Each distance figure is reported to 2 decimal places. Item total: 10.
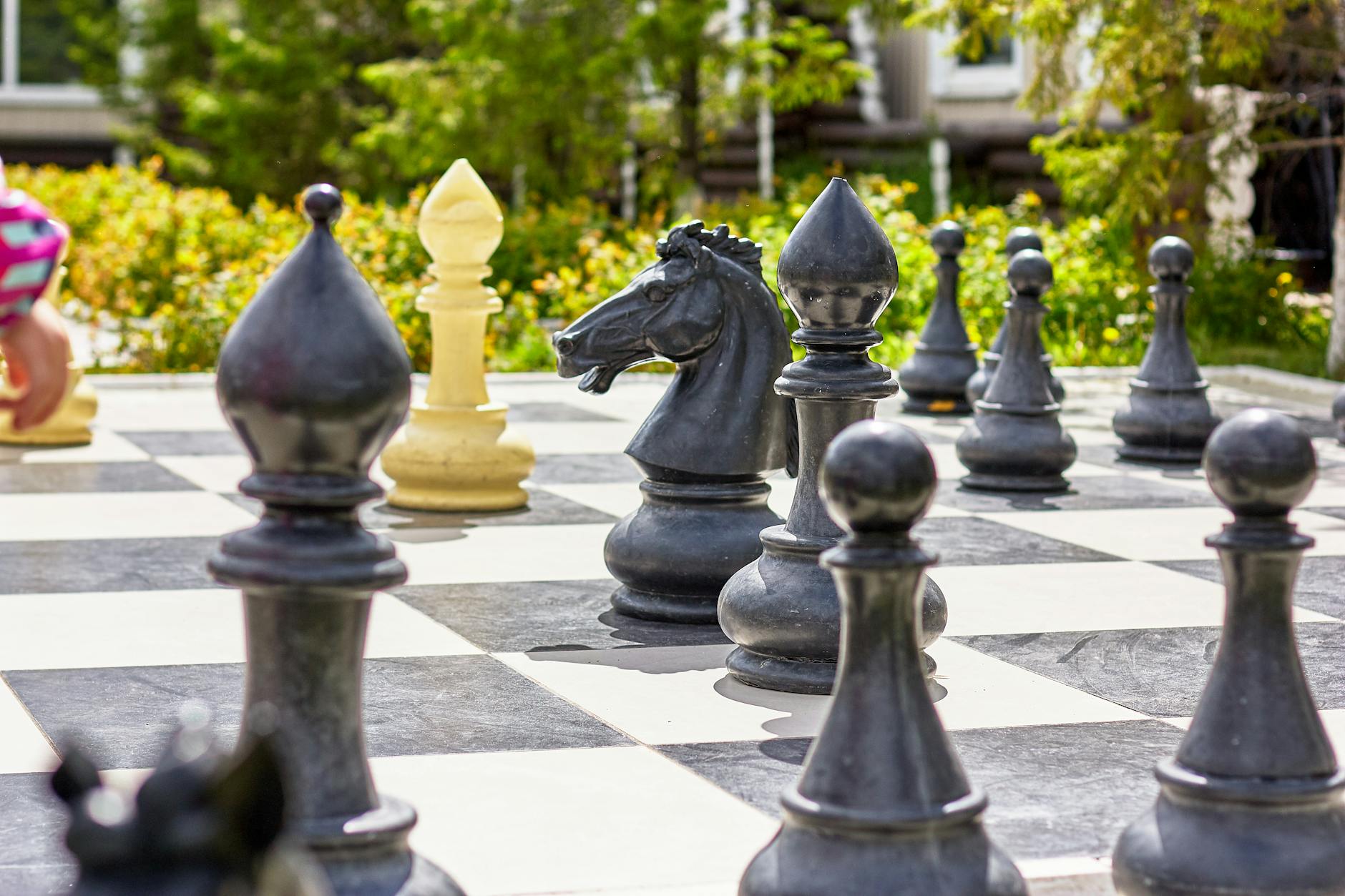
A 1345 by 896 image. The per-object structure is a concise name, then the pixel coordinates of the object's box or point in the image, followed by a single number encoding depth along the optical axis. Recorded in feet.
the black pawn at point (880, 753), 12.84
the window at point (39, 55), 117.65
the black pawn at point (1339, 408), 30.46
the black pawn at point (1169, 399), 37.84
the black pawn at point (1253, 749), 13.70
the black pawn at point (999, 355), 41.23
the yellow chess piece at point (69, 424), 37.86
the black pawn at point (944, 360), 44.98
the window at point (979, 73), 89.13
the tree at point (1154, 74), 52.53
